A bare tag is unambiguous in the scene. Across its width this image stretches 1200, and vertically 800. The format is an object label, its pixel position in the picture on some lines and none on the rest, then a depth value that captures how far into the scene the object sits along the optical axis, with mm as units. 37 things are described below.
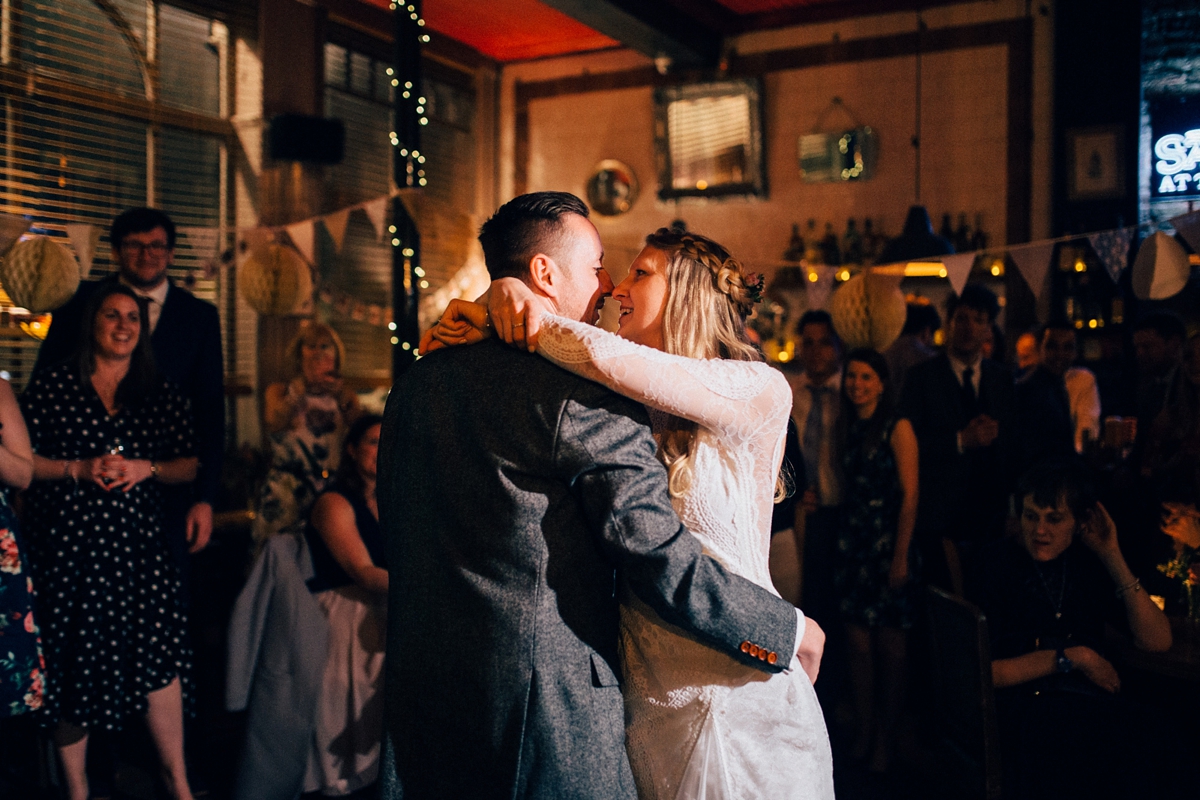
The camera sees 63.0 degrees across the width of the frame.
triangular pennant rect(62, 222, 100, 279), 3887
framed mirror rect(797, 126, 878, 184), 6980
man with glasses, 3211
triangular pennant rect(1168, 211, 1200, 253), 3664
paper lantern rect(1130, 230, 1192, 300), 3814
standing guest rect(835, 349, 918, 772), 3656
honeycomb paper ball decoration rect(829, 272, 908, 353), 4426
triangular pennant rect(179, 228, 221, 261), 4406
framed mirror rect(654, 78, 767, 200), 7434
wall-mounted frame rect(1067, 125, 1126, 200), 6164
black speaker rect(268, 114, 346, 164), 6125
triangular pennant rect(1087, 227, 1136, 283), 4152
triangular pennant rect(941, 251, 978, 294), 4359
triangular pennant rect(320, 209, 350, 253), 4673
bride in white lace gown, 1352
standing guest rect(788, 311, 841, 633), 4168
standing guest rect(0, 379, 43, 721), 2486
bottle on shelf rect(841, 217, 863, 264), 6816
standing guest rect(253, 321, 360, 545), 4055
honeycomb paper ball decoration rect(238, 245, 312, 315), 5020
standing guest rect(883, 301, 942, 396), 5043
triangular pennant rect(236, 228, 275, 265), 4974
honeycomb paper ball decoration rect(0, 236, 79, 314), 3449
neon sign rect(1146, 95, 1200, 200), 6141
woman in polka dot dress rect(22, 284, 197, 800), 2730
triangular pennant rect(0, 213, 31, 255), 3307
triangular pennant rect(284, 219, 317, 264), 4719
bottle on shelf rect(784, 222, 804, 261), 7108
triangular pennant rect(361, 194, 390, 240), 4586
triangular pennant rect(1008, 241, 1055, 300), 4387
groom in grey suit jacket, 1263
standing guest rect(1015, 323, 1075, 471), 4266
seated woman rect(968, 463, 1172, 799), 2371
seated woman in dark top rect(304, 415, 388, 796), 2979
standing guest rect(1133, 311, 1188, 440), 4547
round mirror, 8055
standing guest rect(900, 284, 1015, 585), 4031
